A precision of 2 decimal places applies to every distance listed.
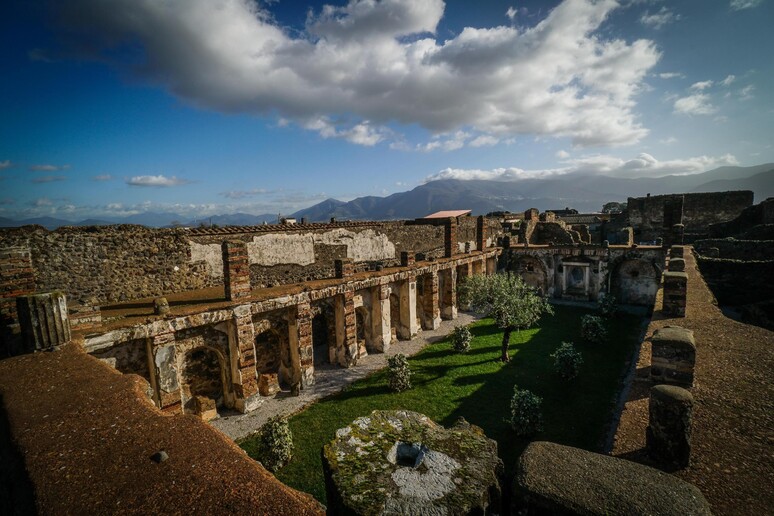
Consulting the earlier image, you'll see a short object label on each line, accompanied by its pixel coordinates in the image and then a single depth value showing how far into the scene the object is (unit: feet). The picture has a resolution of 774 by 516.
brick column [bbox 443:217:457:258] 73.00
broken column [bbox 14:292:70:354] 18.54
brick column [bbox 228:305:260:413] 37.88
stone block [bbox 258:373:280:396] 44.11
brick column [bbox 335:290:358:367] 50.93
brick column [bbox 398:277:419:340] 62.13
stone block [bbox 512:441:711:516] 7.86
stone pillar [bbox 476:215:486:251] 86.13
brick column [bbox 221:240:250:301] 37.50
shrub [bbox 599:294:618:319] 73.46
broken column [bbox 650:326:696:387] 20.93
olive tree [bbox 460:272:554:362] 51.49
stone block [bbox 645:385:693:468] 14.26
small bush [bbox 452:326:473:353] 56.75
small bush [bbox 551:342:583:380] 45.27
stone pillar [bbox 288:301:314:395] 44.34
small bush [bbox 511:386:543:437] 33.99
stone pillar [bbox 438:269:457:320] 74.13
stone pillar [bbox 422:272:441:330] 67.51
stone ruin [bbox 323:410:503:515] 7.29
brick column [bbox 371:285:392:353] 56.95
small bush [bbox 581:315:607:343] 58.75
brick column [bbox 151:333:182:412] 31.94
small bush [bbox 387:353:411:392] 44.42
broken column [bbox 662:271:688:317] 34.81
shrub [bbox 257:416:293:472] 30.58
